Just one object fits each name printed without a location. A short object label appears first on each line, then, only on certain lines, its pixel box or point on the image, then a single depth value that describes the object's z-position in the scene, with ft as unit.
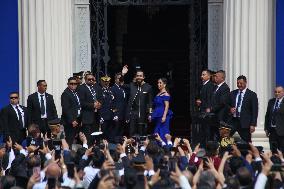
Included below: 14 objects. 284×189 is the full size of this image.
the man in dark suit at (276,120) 58.29
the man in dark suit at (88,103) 63.52
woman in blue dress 63.93
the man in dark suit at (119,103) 66.85
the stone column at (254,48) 62.54
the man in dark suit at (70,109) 62.23
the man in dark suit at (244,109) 59.36
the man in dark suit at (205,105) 60.80
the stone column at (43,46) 64.23
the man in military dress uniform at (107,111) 66.59
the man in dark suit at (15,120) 61.62
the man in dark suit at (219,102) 60.39
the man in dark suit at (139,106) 64.64
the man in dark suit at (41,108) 61.93
